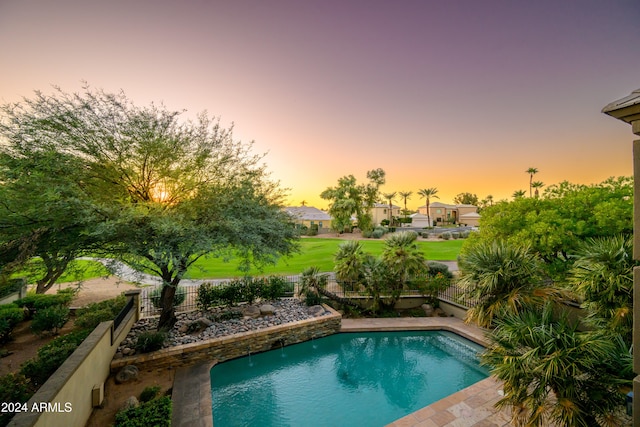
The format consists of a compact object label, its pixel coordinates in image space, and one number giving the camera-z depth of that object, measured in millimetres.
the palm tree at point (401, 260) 12398
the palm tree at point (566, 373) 3629
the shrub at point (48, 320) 8703
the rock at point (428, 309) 13212
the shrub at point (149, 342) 8078
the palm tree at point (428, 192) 61156
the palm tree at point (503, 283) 8250
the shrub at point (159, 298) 12016
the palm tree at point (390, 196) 52469
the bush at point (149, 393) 6410
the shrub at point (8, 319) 8180
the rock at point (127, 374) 7230
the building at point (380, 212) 60500
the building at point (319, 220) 50875
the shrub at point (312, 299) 12695
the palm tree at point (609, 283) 5574
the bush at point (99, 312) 8766
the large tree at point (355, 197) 43375
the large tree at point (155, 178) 7305
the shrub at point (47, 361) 5820
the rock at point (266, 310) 11469
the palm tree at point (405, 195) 60244
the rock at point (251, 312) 11367
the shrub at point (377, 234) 41688
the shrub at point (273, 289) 13203
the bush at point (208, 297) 11984
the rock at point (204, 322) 10148
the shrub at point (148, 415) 5098
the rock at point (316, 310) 11549
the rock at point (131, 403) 5867
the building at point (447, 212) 65562
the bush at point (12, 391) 4417
